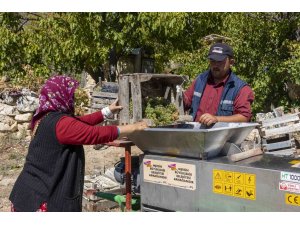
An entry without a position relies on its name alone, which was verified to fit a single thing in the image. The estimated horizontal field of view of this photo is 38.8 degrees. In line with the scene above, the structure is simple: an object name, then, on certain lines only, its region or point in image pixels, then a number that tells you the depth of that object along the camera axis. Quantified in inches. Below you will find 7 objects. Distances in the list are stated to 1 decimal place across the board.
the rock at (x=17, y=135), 372.4
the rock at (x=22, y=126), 378.0
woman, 108.0
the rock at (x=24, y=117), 374.6
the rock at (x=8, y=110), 374.3
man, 137.5
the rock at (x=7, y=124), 375.6
